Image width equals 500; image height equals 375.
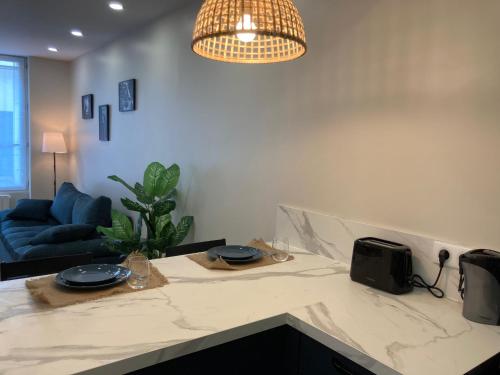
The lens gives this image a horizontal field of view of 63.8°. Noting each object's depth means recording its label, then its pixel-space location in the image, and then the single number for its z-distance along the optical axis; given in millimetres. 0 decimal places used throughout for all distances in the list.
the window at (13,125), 5648
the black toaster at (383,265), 1498
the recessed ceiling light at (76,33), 4017
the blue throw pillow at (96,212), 3863
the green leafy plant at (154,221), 3021
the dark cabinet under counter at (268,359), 1172
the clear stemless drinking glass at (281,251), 1854
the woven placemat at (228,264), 1719
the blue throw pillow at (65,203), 4609
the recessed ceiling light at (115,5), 3084
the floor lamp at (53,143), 5598
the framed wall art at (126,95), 3868
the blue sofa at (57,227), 3439
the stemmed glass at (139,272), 1458
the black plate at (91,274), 1412
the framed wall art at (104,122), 4523
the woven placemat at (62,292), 1295
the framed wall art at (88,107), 5000
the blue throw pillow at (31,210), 4766
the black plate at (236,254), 1781
